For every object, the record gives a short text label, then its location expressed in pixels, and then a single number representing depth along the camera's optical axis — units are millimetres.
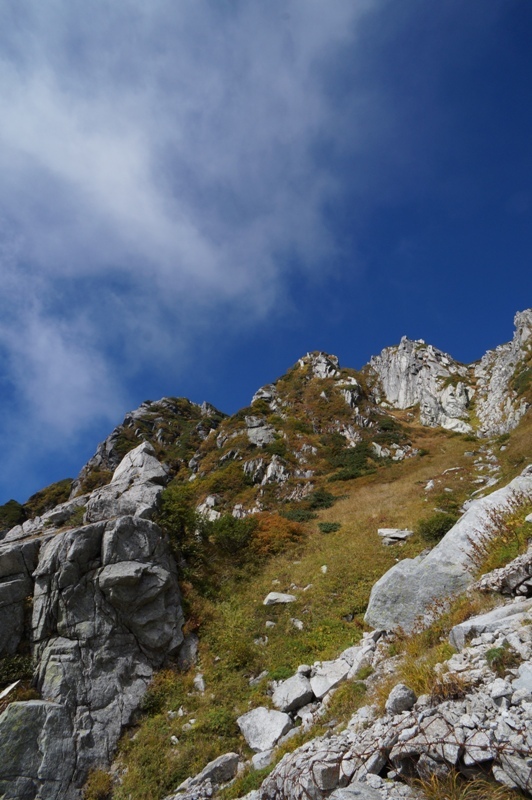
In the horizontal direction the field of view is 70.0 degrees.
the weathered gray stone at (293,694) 9133
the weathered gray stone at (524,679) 4390
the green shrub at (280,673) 10716
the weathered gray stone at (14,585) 11742
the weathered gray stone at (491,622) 5883
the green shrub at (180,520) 16891
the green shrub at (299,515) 25891
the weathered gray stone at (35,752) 9039
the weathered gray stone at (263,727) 8531
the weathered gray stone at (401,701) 5379
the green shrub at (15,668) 10961
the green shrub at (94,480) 53281
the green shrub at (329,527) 21828
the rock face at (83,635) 9547
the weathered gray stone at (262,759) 7629
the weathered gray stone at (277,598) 14625
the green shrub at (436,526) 16344
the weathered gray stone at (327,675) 8969
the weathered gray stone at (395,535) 17625
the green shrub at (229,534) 19172
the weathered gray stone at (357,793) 4270
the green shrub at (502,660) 4938
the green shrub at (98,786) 9273
